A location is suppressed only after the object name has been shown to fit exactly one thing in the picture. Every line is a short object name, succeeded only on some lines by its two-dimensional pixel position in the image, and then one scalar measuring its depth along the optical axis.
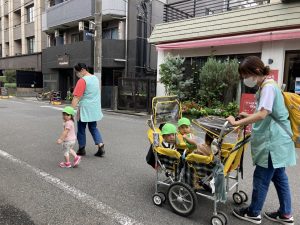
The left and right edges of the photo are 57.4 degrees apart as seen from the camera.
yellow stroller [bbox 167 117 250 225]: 2.86
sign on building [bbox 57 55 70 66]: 19.40
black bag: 3.64
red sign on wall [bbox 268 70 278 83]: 9.34
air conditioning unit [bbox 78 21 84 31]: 18.05
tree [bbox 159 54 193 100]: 11.38
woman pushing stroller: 2.65
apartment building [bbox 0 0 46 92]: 25.00
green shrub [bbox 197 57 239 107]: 10.04
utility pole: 11.39
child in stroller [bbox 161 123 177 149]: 3.41
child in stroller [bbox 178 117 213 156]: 3.21
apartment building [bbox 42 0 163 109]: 16.50
